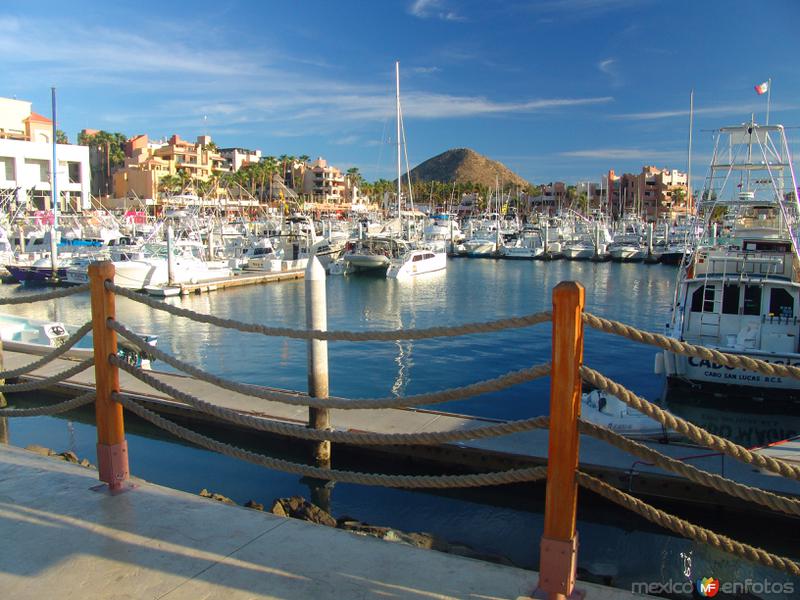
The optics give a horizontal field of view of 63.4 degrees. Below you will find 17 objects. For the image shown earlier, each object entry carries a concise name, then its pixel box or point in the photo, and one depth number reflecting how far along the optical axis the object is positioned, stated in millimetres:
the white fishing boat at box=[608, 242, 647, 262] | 69938
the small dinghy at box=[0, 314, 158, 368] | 15672
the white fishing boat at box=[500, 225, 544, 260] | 74250
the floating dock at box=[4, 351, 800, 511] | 9055
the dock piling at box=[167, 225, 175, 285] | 39219
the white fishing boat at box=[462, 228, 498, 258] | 77762
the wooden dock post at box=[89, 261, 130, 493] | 4676
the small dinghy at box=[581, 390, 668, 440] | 11297
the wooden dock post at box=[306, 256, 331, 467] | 10773
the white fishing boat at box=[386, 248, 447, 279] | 49469
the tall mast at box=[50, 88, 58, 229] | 47200
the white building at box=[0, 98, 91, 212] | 70562
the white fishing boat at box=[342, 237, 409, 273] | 52125
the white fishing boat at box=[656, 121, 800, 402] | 16703
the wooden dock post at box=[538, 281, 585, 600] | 3104
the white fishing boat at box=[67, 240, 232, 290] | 38500
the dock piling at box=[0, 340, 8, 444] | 9724
